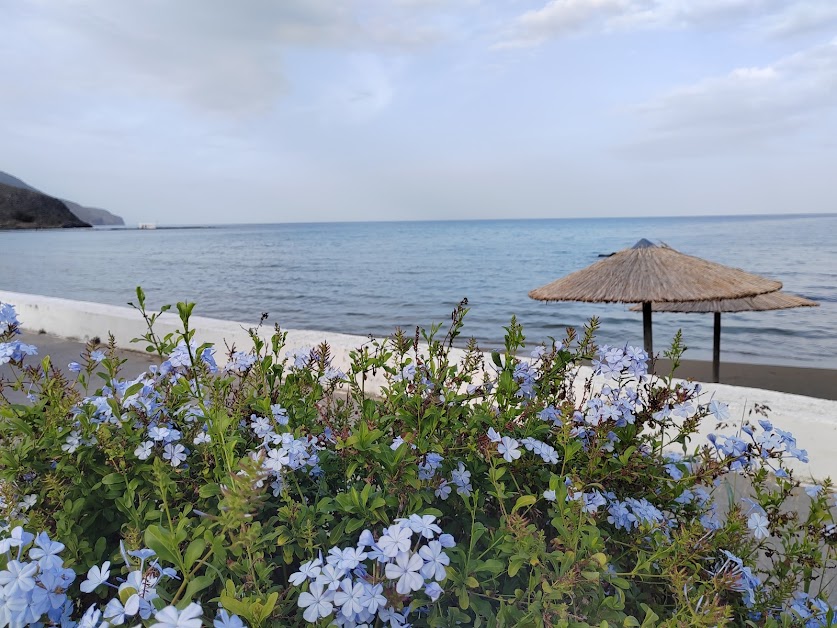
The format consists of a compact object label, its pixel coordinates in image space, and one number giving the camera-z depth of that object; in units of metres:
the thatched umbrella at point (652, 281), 5.91
